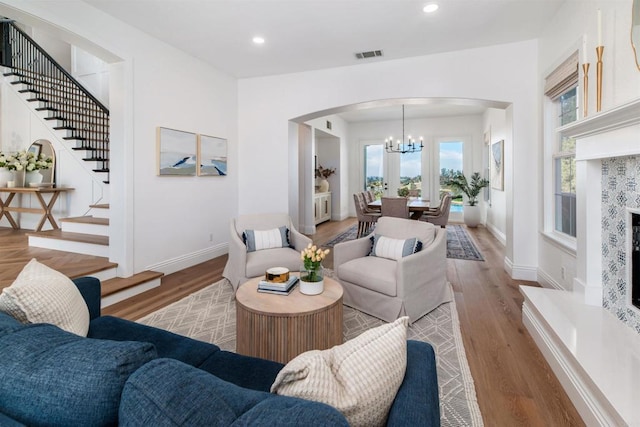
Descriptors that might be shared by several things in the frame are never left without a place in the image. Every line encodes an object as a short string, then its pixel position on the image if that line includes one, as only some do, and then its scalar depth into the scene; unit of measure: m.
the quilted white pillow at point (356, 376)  0.81
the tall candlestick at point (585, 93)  2.27
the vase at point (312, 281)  2.29
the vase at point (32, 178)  5.87
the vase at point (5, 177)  5.77
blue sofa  0.66
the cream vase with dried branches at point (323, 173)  9.41
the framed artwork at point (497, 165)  6.27
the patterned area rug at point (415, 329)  1.84
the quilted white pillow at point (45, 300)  1.24
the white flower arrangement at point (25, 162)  5.31
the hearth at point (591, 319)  1.58
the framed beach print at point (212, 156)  4.77
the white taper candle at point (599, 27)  2.04
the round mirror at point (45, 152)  5.76
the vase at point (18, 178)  5.93
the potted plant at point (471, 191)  8.28
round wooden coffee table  1.98
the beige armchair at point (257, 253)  3.31
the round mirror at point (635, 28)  1.80
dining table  5.92
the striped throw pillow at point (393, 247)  3.09
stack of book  2.31
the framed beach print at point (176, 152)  4.12
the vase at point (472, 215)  8.28
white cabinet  8.26
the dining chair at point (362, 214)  6.52
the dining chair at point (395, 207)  5.71
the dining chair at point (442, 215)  6.02
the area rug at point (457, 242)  5.26
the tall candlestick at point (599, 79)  2.12
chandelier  9.29
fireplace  2.10
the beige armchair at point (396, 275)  2.76
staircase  4.63
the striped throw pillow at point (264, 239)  3.67
